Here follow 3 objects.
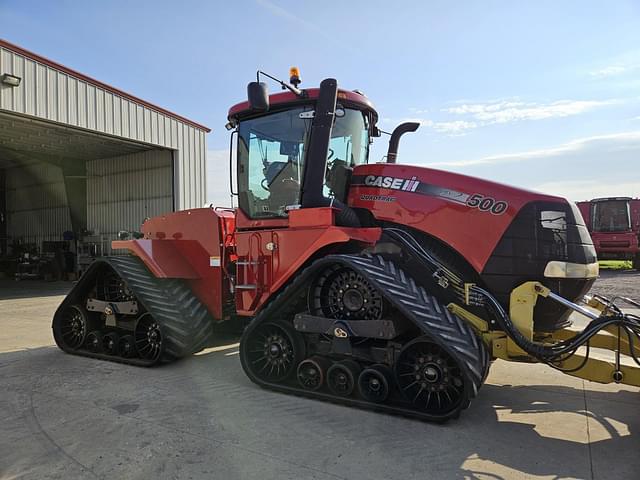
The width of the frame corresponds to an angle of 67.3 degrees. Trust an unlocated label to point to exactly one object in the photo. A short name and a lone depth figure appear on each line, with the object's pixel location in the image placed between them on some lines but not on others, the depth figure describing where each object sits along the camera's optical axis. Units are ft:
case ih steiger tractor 12.20
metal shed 42.01
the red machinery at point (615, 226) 62.54
